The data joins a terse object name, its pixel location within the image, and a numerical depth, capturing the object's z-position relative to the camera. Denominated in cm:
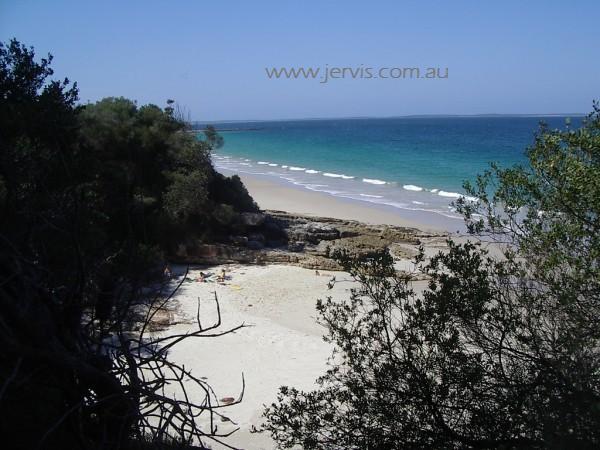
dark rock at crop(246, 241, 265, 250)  1770
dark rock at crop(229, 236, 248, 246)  1770
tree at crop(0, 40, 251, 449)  272
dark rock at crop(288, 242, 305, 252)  1784
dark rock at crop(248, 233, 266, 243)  1823
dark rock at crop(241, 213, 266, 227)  1875
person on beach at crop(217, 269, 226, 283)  1418
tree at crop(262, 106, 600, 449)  388
